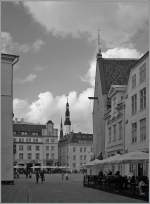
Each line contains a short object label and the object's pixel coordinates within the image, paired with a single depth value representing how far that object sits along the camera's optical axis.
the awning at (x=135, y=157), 19.59
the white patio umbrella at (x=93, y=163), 29.38
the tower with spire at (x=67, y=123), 129.62
